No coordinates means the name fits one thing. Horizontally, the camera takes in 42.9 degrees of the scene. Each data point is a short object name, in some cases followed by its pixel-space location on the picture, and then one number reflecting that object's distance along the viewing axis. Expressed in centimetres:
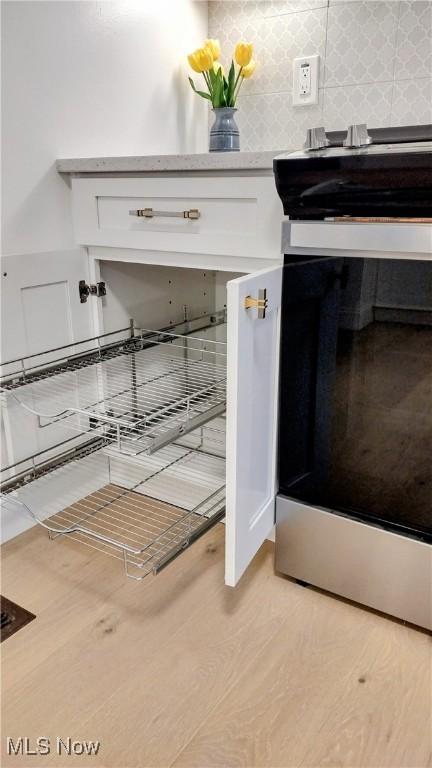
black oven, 95
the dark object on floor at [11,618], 116
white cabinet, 103
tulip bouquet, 166
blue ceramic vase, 164
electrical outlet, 166
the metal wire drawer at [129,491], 149
